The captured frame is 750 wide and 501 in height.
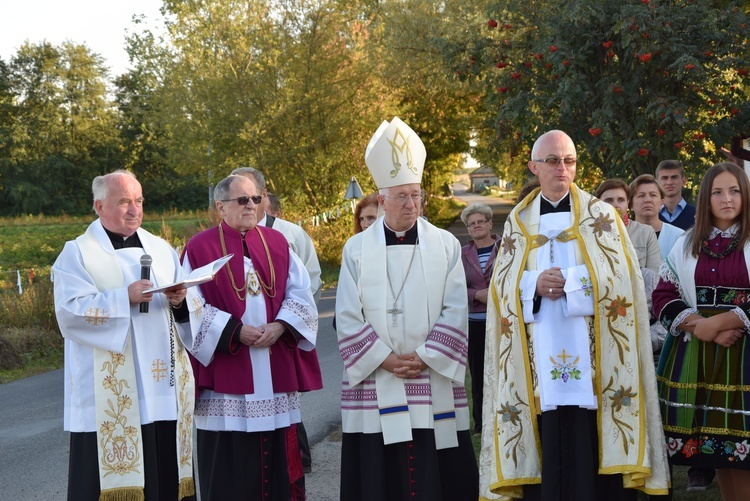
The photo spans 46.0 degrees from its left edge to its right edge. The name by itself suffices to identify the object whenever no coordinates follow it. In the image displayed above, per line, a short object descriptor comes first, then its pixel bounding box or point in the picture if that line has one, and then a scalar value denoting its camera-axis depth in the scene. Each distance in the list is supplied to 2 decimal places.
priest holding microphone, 4.73
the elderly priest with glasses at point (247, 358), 5.14
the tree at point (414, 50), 22.95
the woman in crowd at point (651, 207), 6.25
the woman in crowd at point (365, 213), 6.51
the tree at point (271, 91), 22.95
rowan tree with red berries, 10.20
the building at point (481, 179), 155.57
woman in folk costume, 4.72
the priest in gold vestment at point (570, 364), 4.65
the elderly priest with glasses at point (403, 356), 4.97
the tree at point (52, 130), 55.31
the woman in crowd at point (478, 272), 6.89
